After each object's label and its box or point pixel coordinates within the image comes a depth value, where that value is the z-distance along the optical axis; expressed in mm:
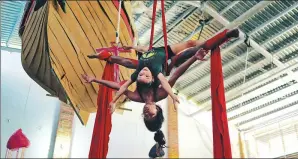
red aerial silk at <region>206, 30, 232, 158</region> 2144
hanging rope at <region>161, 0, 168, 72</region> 2623
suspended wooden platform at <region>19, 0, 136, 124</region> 3320
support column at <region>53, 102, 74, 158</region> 6039
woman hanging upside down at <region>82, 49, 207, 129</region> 2449
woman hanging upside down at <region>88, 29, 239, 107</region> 2477
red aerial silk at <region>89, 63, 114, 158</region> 2496
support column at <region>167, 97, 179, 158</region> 7500
